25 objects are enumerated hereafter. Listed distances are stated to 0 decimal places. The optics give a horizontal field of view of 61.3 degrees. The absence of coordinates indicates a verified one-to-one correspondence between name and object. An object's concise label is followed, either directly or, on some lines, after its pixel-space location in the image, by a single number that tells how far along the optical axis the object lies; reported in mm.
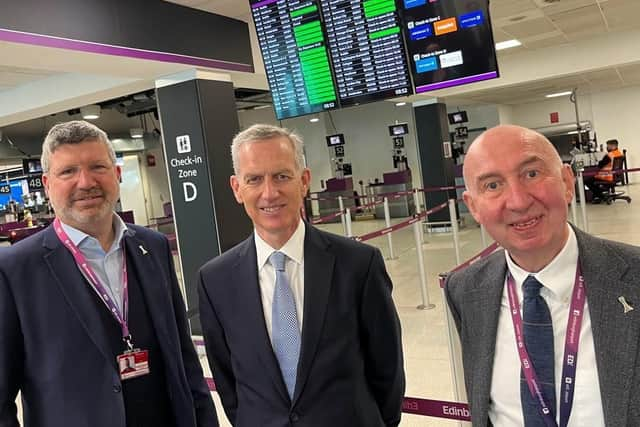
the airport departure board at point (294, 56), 4629
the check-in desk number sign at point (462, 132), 17328
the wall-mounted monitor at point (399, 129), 15320
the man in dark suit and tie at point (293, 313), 1621
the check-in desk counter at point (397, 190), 16172
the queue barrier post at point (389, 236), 9336
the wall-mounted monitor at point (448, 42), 4094
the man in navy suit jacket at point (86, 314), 1675
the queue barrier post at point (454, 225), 7182
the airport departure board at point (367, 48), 4445
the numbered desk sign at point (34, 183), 14526
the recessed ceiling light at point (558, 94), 17769
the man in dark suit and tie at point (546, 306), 1237
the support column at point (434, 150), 11953
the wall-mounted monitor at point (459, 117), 15820
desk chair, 13763
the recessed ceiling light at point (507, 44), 9029
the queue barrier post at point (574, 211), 8434
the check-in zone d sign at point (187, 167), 5664
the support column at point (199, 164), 5609
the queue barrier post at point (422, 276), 6215
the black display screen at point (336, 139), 16406
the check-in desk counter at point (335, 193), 16969
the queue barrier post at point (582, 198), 8480
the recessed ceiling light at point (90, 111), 10406
